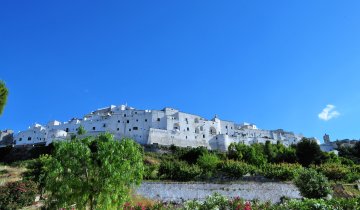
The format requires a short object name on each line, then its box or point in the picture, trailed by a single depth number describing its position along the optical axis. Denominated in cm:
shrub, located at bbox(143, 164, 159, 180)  4052
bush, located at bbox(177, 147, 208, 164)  6304
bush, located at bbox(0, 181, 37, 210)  1997
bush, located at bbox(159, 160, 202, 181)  4016
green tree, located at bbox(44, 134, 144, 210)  1582
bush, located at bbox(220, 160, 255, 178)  4197
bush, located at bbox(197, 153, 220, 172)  4608
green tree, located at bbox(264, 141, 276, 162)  7065
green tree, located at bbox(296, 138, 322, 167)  6425
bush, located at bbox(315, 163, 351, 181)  4322
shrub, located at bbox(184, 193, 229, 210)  1903
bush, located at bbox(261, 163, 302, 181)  4147
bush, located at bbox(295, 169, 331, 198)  2938
